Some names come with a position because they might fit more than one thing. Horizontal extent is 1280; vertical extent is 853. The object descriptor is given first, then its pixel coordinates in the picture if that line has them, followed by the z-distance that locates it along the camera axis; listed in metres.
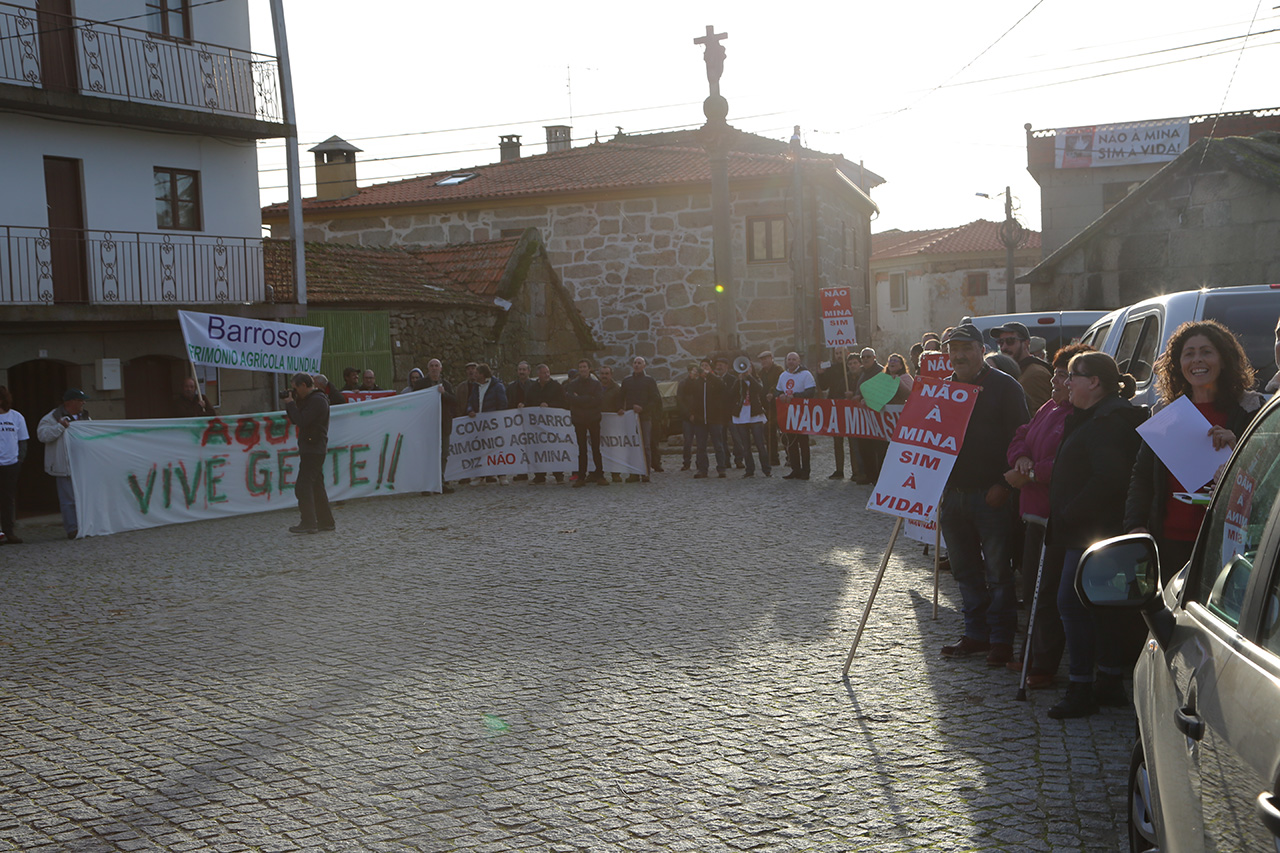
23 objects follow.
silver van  9.23
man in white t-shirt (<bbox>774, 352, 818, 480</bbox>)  18.42
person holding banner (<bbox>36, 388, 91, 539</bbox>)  14.16
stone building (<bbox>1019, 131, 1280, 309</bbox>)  19.98
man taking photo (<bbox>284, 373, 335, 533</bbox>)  13.86
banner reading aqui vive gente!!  14.59
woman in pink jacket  6.43
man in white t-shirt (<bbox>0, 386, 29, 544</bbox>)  14.24
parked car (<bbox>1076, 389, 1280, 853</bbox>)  2.18
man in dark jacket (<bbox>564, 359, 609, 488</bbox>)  18.66
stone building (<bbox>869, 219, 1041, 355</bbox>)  62.22
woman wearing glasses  5.96
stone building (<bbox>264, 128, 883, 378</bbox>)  31.92
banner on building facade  39.88
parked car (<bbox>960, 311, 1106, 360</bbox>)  16.12
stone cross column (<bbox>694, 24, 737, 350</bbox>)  20.91
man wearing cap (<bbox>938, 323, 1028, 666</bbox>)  7.06
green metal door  23.91
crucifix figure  21.12
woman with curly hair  5.46
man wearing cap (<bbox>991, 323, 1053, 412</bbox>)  9.70
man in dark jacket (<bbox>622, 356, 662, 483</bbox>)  19.12
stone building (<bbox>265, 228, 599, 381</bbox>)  24.47
